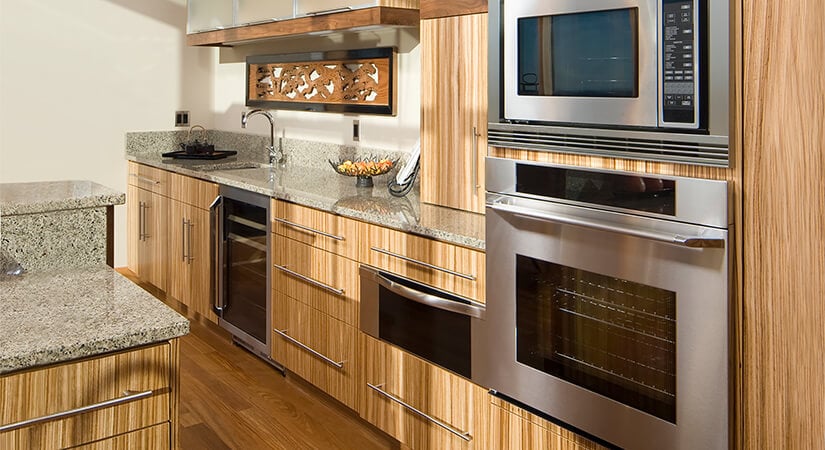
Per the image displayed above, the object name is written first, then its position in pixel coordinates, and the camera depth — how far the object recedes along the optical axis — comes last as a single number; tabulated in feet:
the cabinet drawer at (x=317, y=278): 9.32
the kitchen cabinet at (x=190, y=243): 13.03
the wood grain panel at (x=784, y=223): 5.05
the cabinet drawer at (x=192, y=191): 12.75
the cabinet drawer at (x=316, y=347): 9.43
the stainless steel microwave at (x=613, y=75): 5.49
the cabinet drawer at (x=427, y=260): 7.59
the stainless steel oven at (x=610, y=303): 5.61
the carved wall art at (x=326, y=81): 12.01
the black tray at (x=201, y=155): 15.26
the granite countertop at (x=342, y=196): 8.02
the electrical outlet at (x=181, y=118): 17.22
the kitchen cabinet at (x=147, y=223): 14.89
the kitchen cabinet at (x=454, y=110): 8.30
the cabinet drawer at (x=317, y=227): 9.29
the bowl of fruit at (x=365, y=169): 10.94
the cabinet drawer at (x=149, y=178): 14.63
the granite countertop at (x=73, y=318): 4.18
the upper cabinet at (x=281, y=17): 10.13
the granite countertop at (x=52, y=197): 5.89
